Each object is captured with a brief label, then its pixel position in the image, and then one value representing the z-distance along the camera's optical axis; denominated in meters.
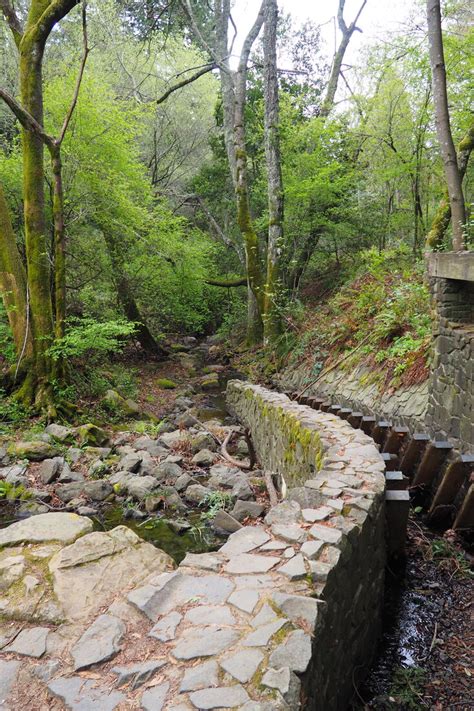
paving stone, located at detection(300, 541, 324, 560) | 2.76
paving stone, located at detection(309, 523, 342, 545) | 2.90
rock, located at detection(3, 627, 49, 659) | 2.25
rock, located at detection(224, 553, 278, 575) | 2.75
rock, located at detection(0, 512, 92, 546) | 3.54
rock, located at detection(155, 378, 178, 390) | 13.56
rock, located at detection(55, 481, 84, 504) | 6.12
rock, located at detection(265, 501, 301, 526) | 3.31
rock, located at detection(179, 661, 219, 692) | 1.90
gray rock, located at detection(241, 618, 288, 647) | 2.13
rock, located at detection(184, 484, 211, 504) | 6.11
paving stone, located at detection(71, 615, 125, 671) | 2.12
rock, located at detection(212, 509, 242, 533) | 5.15
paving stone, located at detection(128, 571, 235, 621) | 2.47
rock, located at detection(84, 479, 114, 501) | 6.16
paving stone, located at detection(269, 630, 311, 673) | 1.97
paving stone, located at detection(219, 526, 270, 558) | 3.00
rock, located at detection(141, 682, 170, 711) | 1.82
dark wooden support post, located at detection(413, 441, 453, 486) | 5.27
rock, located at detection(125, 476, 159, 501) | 6.14
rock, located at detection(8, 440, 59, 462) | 7.08
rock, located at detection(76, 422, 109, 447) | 7.93
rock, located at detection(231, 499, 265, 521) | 5.30
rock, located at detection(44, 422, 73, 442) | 7.88
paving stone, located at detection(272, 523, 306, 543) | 3.00
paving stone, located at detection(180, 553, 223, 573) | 2.83
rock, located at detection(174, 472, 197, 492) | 6.42
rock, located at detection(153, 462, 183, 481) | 6.74
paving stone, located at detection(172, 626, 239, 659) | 2.10
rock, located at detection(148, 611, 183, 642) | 2.23
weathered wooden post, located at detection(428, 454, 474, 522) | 4.74
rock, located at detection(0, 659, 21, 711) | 1.99
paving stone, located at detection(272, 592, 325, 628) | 2.27
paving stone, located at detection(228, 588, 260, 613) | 2.41
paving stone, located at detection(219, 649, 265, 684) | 1.94
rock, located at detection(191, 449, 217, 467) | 7.41
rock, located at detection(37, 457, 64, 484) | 6.50
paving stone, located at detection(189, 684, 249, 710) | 1.80
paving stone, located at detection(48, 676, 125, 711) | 1.86
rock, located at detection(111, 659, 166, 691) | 1.96
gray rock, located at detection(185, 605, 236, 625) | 2.32
